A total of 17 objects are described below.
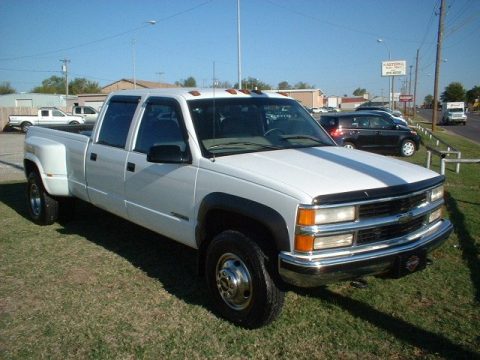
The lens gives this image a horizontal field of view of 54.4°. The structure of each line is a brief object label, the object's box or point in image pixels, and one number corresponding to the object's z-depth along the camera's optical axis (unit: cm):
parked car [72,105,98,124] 3696
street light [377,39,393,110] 6048
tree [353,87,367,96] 18338
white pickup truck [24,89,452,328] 329
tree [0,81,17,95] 9625
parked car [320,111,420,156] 1706
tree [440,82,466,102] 11662
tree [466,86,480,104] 11384
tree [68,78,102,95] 10162
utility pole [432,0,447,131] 2875
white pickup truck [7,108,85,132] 3341
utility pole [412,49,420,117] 6572
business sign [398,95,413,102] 6556
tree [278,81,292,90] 10959
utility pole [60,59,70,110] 6039
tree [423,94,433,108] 16412
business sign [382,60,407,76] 6431
